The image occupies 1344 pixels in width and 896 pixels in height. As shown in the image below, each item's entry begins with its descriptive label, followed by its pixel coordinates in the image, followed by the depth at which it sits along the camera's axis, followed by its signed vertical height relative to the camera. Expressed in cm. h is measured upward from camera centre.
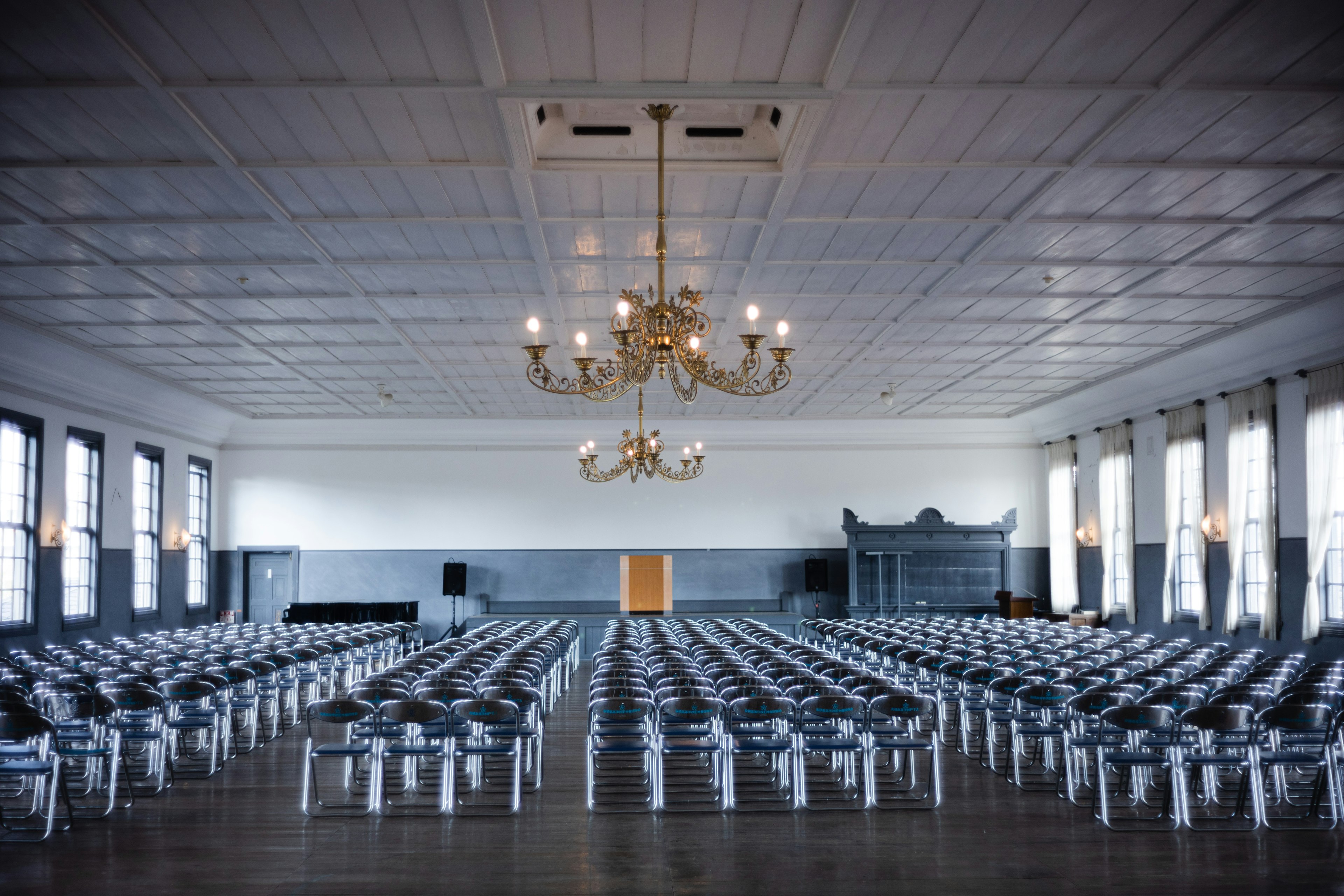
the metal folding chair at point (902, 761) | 731 -232
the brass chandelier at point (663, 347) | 740 +122
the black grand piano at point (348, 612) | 2184 -262
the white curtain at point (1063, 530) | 2184 -83
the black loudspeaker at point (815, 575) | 2317 -194
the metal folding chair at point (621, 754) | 730 -225
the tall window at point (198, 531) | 2209 -71
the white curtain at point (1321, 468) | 1317 +35
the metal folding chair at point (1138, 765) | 680 -202
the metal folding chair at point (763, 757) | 725 -230
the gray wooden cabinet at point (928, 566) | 2288 -172
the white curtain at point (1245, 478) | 1468 +25
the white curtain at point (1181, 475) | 1683 +32
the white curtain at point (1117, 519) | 1917 -53
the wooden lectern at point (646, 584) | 2388 -219
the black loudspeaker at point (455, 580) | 2252 -194
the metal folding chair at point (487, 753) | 716 -217
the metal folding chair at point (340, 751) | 710 -190
